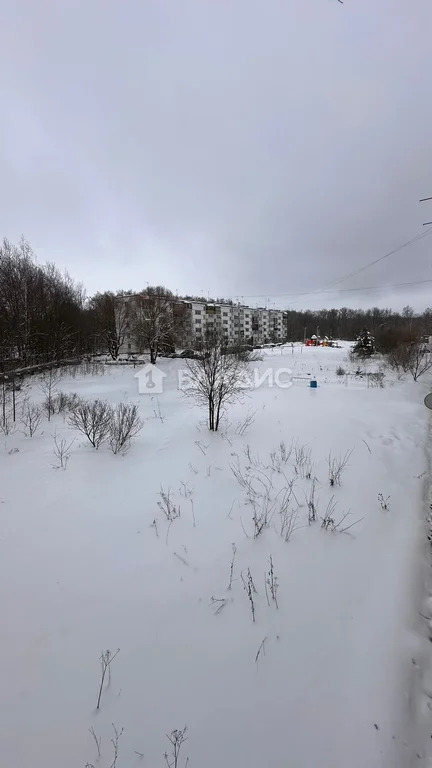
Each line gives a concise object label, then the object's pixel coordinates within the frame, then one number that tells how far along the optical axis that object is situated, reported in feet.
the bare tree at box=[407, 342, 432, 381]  66.30
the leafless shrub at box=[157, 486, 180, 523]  16.05
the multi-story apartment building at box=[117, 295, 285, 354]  125.97
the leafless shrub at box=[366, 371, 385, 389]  58.29
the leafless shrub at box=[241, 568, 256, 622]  10.45
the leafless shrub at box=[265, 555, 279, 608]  11.03
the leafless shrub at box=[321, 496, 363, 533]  15.15
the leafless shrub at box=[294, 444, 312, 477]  21.75
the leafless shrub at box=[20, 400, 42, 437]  30.37
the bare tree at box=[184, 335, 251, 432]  31.48
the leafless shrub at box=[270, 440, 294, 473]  22.70
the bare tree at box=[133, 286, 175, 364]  106.11
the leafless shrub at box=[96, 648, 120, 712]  8.25
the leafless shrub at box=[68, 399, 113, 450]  25.59
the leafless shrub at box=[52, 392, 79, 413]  38.09
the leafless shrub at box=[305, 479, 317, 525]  15.96
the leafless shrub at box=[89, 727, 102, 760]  6.95
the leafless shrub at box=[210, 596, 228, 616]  10.58
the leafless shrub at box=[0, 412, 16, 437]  29.68
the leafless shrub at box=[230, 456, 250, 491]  19.75
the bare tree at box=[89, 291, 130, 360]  121.60
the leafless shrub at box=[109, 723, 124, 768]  6.71
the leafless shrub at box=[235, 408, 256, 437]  30.91
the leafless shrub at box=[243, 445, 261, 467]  23.07
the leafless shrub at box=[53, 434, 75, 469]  22.09
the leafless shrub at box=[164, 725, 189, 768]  6.72
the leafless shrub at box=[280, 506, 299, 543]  14.73
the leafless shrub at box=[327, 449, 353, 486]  20.07
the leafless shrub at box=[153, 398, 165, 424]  35.70
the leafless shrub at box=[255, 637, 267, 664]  9.00
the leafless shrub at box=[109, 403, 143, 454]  25.14
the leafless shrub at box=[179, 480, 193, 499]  18.39
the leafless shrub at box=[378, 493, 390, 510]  17.03
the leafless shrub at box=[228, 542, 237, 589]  11.79
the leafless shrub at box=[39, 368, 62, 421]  37.09
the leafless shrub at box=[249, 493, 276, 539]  14.95
